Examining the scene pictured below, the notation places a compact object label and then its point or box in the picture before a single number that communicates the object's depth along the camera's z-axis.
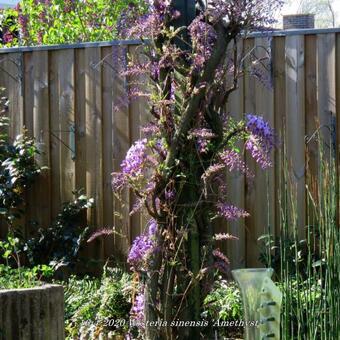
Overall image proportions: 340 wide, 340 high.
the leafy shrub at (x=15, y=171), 6.51
